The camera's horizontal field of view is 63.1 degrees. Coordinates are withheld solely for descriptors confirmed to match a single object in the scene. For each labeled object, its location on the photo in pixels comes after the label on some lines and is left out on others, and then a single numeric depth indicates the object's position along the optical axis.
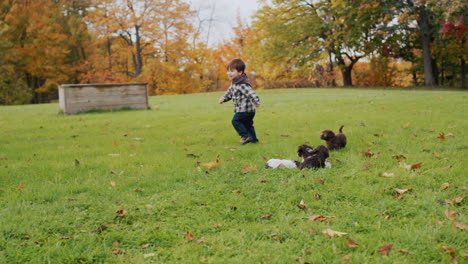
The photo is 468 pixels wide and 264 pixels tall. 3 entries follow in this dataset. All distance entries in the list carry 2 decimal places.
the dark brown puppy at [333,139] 5.30
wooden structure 11.83
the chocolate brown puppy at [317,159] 4.33
